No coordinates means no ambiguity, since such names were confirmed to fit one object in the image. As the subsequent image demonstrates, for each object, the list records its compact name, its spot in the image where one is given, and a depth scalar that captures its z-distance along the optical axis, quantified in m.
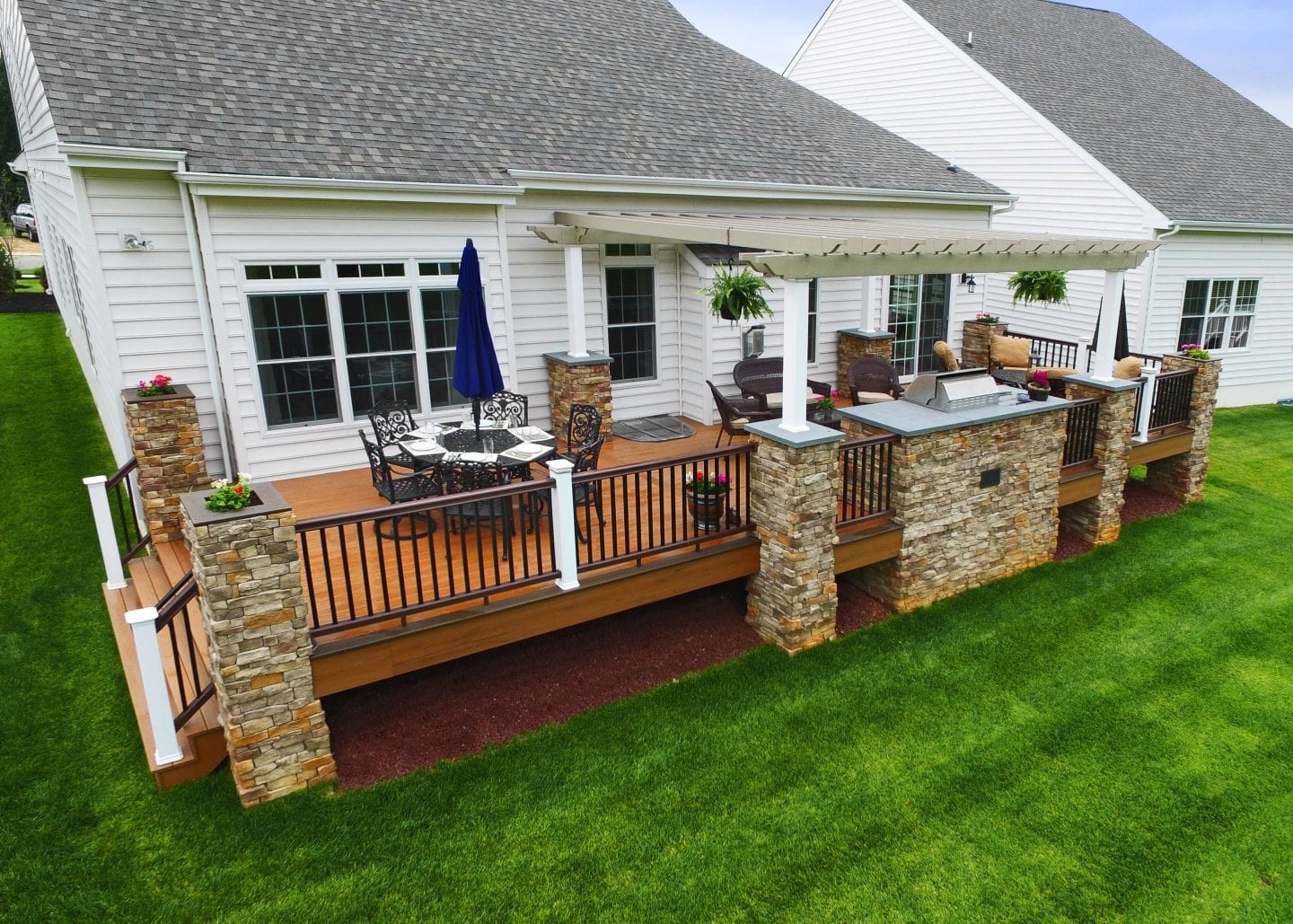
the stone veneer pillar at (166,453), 7.20
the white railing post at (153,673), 4.75
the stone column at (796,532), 6.68
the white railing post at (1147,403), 10.00
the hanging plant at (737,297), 8.33
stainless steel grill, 7.91
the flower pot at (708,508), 6.99
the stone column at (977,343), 13.95
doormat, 10.39
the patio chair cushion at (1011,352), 13.18
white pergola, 6.43
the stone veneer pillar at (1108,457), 9.20
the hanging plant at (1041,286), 11.30
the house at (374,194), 7.89
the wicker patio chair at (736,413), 8.96
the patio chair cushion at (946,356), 12.66
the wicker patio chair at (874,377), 11.16
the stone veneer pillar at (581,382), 9.97
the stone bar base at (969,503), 7.62
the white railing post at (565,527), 5.91
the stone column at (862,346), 12.38
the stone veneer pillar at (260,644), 4.77
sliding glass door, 13.47
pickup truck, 42.46
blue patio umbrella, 6.82
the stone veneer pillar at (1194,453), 10.44
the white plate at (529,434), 7.61
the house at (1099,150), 15.03
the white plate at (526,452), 6.98
